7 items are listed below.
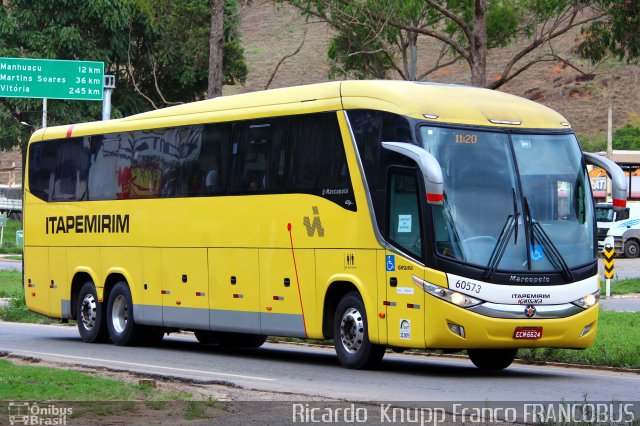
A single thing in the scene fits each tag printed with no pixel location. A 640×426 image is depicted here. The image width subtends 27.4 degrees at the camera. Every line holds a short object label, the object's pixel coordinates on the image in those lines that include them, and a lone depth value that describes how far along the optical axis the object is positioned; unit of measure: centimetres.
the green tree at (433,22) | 2939
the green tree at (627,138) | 8569
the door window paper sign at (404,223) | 1591
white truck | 5153
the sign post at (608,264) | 3288
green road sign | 3678
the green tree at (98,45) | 5988
